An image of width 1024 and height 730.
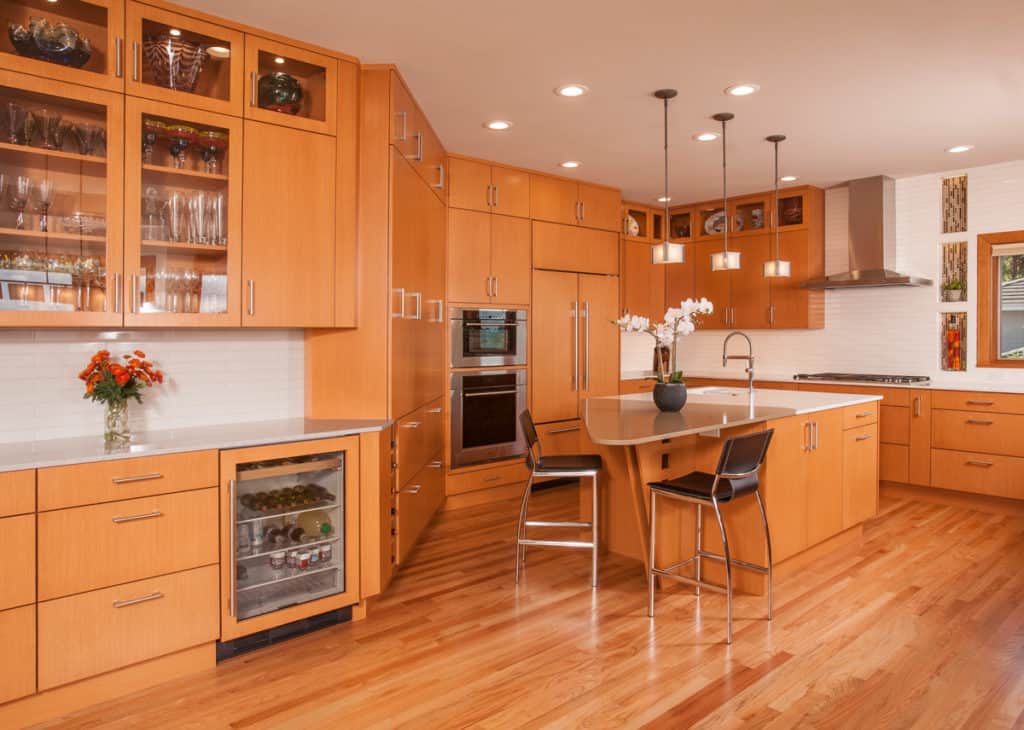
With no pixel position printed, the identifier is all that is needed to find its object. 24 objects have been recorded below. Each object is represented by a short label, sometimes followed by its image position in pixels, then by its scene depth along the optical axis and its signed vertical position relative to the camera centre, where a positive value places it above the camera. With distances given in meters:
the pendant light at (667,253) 3.91 +0.67
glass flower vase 2.64 -0.24
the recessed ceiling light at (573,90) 3.69 +1.54
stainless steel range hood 5.69 +1.17
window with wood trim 5.29 +0.53
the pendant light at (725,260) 4.20 +0.67
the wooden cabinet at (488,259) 5.02 +0.83
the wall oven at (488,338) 5.02 +0.22
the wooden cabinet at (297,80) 2.97 +1.30
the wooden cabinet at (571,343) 5.55 +0.20
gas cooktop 5.51 -0.09
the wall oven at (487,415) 5.04 -0.38
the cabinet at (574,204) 5.56 +1.41
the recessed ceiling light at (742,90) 3.67 +1.54
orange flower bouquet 2.61 -0.09
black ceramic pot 3.56 -0.16
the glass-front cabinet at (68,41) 2.41 +1.21
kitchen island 3.39 -0.55
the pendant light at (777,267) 4.62 +0.69
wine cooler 2.71 -0.73
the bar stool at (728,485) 2.86 -0.54
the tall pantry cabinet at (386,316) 3.31 +0.25
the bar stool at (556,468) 3.51 -0.54
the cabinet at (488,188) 5.03 +1.39
